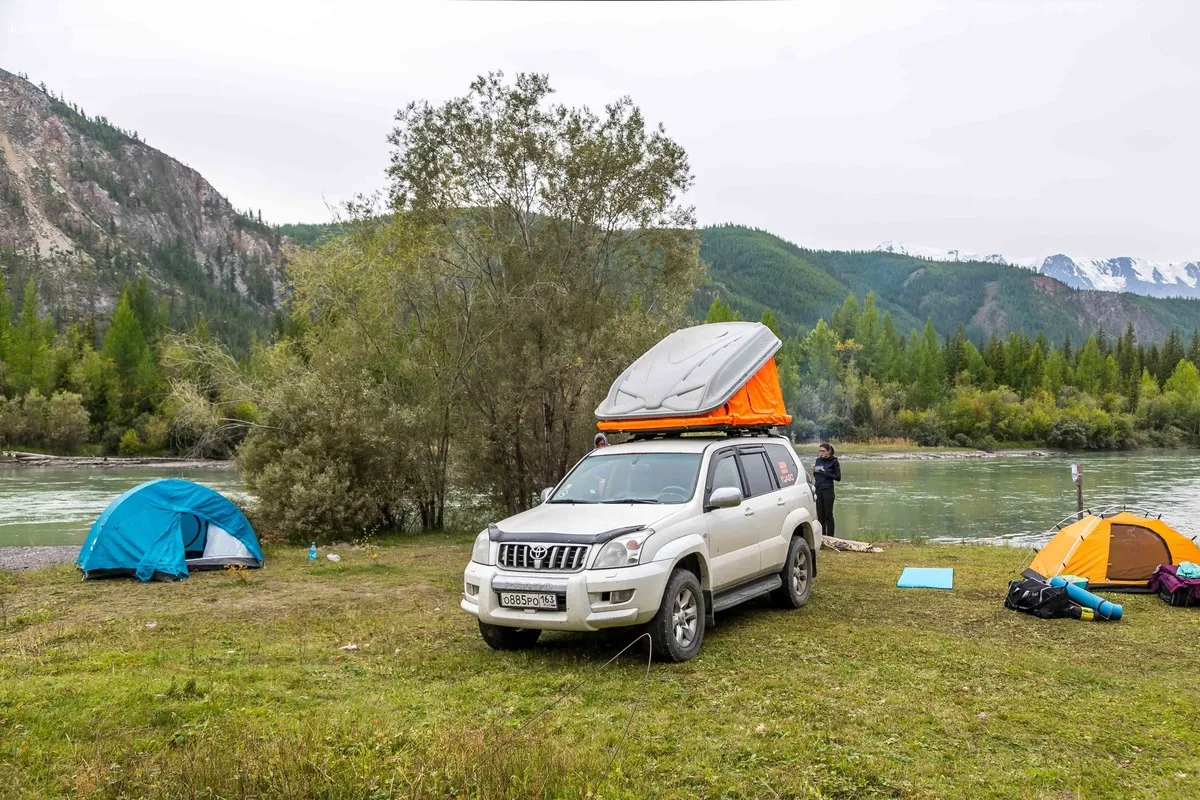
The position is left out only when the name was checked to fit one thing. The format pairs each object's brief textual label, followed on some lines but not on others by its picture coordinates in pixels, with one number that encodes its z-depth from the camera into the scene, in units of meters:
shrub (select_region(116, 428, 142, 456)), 69.50
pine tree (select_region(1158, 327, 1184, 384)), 106.56
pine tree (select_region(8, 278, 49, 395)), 71.25
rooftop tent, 9.05
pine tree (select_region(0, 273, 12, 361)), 72.88
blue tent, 12.17
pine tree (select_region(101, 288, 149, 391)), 78.38
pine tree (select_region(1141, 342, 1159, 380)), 108.06
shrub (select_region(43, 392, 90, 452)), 66.12
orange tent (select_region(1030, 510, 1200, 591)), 10.38
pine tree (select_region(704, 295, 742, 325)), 80.88
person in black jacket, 15.86
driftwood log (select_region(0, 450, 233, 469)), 60.22
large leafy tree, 18.42
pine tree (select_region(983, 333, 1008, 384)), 102.25
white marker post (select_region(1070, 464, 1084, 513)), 14.27
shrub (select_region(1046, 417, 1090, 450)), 78.44
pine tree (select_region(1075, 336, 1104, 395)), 97.25
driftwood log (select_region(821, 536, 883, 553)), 15.53
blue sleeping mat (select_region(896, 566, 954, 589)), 11.06
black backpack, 8.88
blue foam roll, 8.64
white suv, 6.67
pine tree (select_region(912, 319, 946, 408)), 92.56
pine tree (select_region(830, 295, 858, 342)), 111.06
